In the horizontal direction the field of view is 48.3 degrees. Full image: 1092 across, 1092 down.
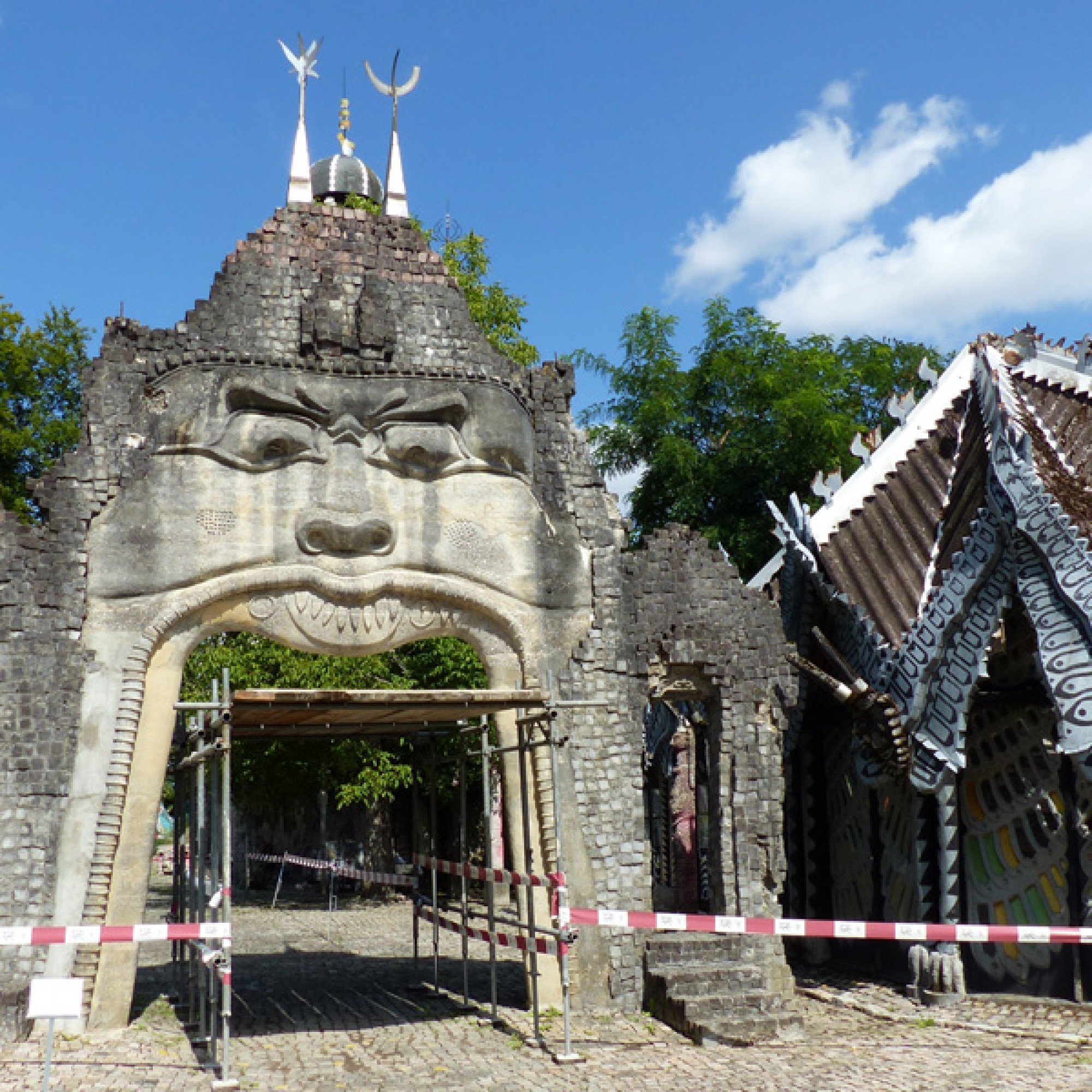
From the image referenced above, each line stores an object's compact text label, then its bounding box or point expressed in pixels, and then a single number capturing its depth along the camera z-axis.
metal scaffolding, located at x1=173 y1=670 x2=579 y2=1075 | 8.55
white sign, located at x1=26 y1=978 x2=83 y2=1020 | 7.32
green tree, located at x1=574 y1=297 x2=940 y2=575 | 22.97
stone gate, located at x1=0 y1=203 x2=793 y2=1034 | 10.03
